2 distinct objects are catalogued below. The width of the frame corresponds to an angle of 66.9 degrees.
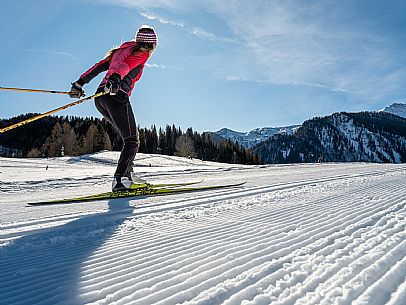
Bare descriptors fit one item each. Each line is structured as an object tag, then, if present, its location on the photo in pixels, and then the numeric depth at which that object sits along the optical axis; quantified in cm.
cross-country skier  386
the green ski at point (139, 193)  378
